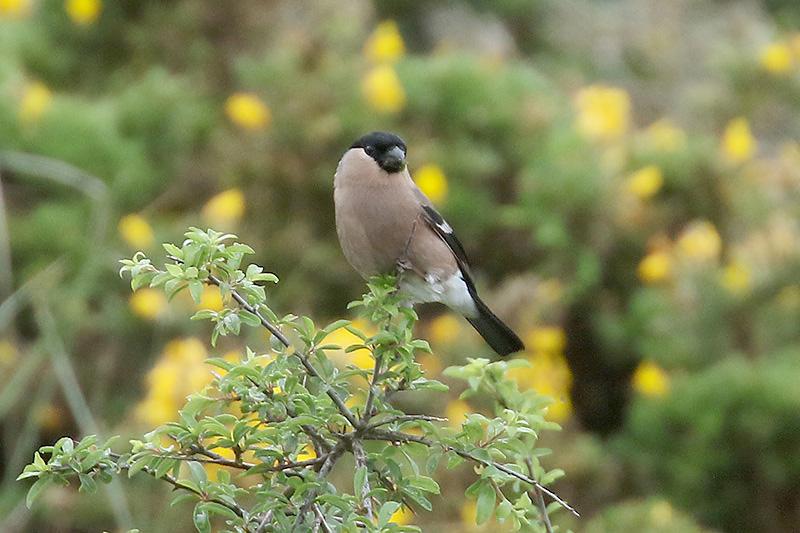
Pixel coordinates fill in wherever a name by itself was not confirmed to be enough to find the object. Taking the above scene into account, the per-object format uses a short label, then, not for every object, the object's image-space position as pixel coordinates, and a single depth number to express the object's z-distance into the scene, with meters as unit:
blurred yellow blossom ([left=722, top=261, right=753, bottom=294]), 8.12
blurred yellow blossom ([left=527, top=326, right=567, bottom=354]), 8.23
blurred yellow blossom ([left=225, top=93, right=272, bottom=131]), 8.96
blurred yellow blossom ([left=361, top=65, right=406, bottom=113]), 8.92
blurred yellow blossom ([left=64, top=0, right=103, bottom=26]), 10.22
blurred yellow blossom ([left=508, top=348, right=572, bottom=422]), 7.77
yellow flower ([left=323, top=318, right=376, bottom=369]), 6.58
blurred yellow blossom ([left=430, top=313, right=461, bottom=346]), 7.81
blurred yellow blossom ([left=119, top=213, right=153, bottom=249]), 7.62
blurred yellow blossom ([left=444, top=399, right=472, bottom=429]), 6.86
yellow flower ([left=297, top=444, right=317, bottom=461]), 3.20
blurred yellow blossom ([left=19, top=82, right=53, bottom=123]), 8.64
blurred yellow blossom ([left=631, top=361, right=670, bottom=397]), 7.82
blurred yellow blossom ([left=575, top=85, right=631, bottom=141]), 10.22
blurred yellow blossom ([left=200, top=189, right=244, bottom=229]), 7.91
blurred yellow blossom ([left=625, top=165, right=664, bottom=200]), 9.19
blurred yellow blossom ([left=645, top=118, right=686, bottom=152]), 9.96
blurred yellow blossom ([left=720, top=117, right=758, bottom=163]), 9.85
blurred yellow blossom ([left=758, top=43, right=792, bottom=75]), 11.27
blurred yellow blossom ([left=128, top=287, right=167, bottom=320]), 7.48
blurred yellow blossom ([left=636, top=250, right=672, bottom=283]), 8.62
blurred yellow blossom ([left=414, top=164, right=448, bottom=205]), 8.42
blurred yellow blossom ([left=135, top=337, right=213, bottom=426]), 6.37
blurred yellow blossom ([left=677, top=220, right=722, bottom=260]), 8.59
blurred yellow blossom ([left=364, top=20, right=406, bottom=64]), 9.81
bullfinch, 4.81
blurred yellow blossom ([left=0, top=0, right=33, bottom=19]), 10.85
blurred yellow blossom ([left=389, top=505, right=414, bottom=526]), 4.73
